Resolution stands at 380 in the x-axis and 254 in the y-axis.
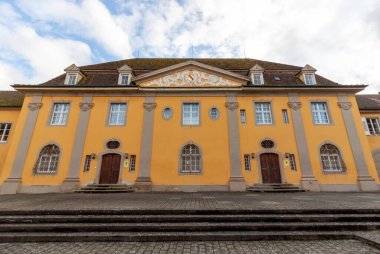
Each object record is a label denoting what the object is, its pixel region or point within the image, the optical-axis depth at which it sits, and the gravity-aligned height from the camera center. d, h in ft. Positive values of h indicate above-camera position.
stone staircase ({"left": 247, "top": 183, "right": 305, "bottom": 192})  40.52 -2.04
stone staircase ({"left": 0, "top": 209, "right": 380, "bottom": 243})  15.78 -4.35
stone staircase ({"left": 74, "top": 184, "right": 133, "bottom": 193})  40.50 -2.46
